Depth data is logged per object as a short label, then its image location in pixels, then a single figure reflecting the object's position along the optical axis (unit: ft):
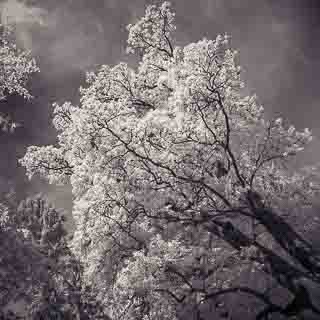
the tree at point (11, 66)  42.06
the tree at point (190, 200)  42.04
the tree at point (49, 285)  83.10
